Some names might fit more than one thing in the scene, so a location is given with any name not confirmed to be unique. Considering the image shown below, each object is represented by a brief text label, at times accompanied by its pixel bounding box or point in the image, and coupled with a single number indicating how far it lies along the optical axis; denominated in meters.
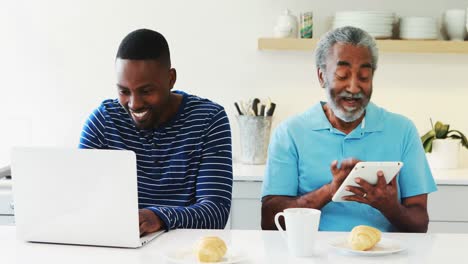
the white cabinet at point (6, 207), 3.27
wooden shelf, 3.51
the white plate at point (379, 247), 1.86
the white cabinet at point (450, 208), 3.25
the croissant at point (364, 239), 1.87
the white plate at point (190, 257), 1.79
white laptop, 1.87
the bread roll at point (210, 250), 1.78
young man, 2.21
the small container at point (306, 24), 3.58
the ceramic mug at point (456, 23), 3.58
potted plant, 3.53
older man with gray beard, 2.40
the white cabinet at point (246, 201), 3.27
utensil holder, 3.58
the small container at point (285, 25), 3.59
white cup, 1.84
